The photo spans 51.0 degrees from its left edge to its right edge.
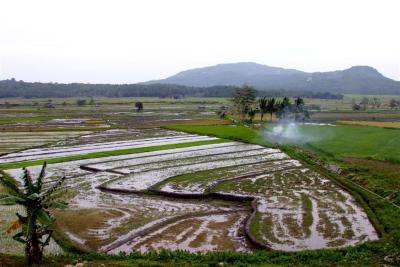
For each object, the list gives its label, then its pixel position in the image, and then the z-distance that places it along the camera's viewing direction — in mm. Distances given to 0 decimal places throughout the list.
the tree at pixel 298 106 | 83925
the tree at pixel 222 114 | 93188
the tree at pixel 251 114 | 79419
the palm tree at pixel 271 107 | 80812
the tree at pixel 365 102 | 145950
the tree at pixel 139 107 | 119044
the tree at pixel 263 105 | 80569
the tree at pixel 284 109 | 83188
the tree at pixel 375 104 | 139775
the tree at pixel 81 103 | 146912
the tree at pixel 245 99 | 87125
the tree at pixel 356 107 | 123556
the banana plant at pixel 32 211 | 14336
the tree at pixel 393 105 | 131875
